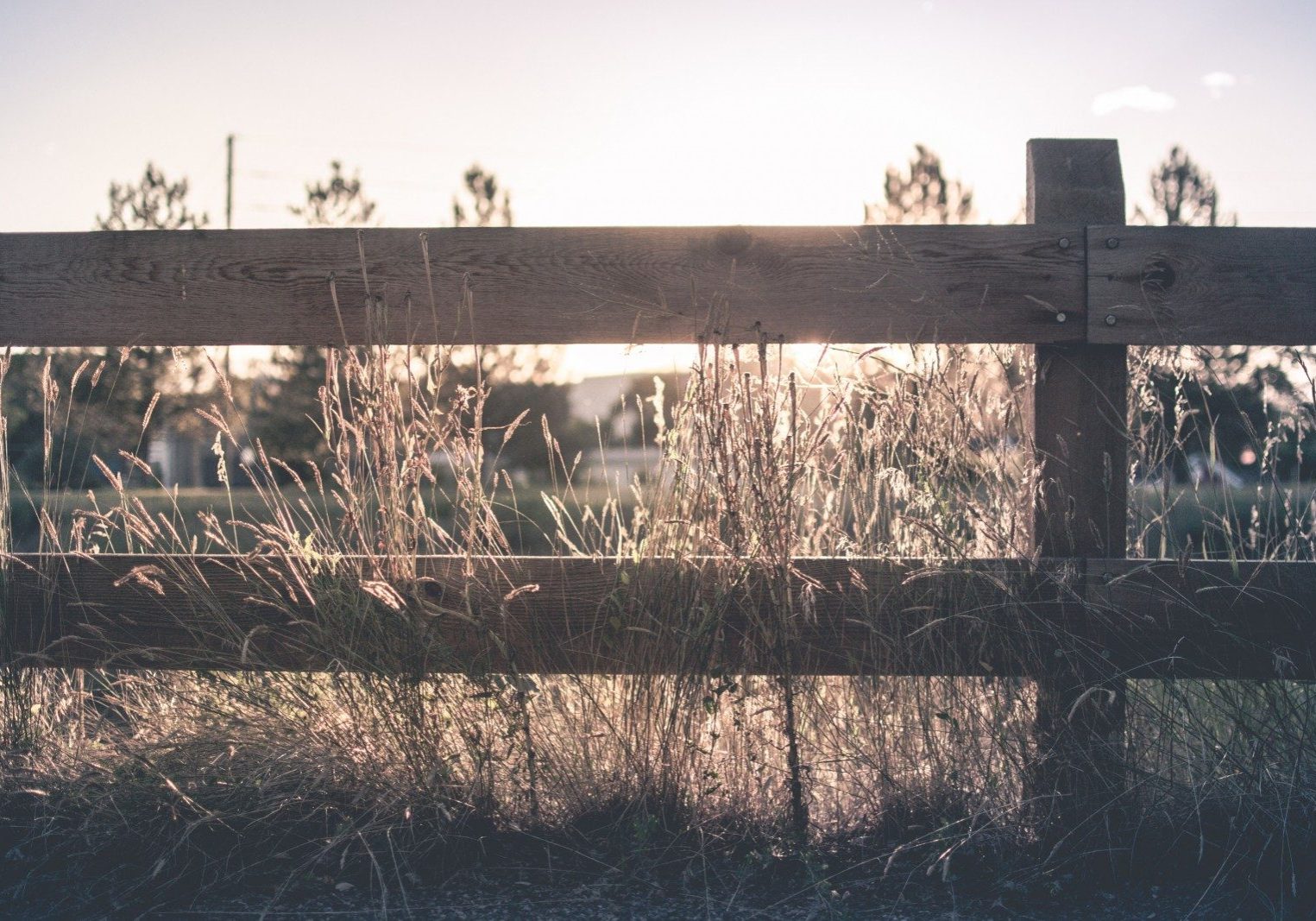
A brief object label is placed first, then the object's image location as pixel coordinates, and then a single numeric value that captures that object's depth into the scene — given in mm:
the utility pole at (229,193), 26969
